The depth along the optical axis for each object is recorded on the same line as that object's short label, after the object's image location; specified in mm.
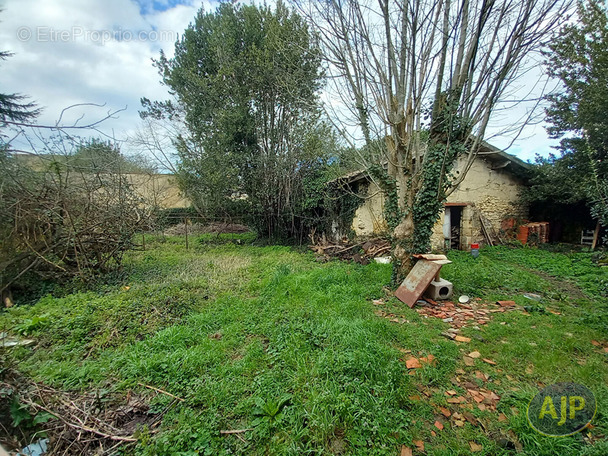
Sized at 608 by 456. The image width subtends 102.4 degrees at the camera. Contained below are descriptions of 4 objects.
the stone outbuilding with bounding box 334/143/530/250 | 9086
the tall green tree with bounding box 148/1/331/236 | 9852
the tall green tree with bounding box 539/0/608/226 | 7543
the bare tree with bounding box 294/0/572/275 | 4125
